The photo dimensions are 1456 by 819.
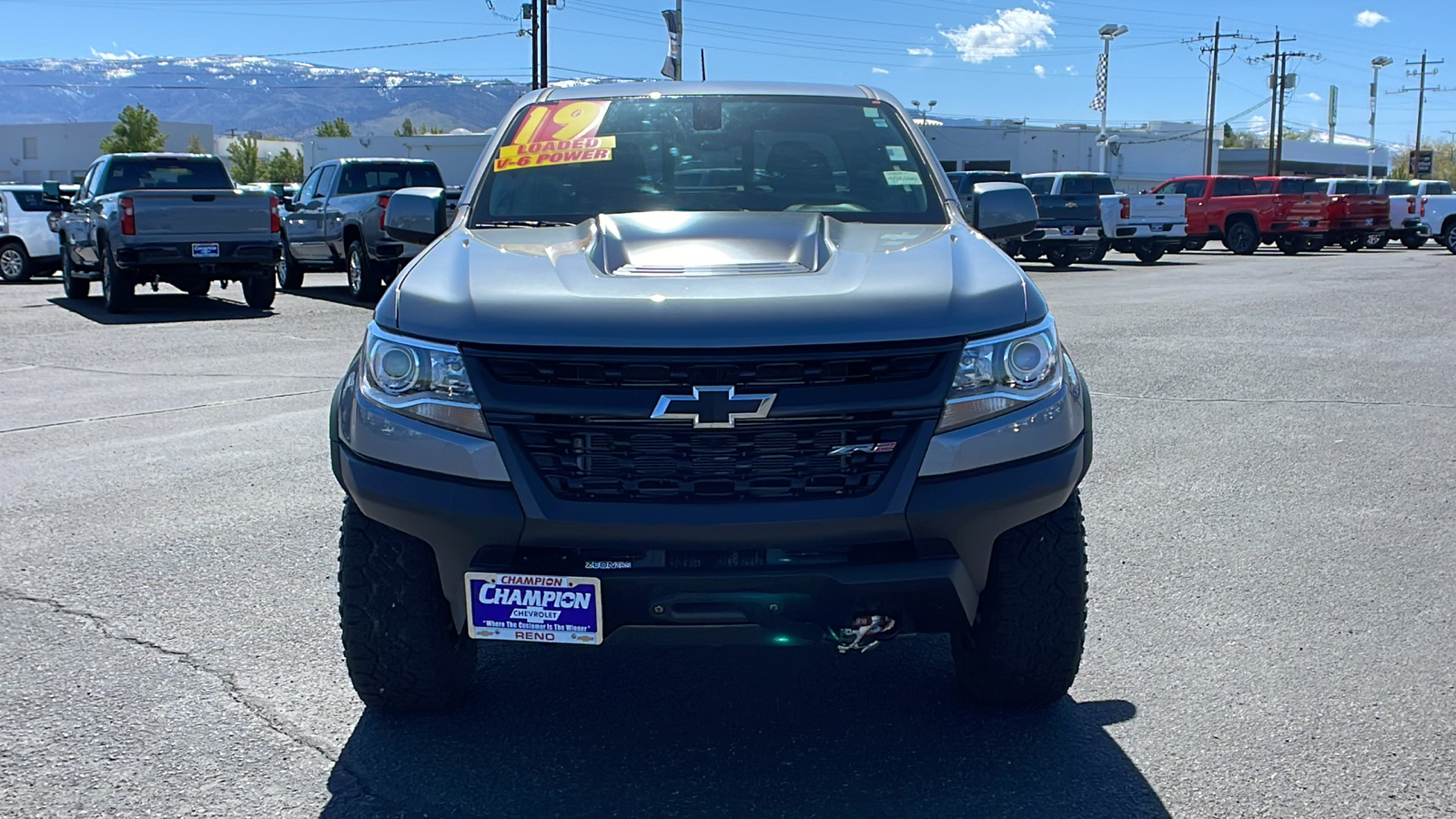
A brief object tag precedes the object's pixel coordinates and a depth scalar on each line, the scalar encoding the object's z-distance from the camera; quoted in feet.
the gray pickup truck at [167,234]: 49.19
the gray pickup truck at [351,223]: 54.34
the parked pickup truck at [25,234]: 67.67
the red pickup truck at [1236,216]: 99.25
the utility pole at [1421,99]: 306.59
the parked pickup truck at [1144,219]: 84.94
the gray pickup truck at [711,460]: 9.52
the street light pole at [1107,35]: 231.34
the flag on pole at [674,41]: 121.57
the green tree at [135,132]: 316.60
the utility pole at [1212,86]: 242.58
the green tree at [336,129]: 388.78
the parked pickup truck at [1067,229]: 80.07
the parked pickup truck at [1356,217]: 100.78
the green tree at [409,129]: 413.75
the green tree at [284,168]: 366.63
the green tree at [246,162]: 374.43
